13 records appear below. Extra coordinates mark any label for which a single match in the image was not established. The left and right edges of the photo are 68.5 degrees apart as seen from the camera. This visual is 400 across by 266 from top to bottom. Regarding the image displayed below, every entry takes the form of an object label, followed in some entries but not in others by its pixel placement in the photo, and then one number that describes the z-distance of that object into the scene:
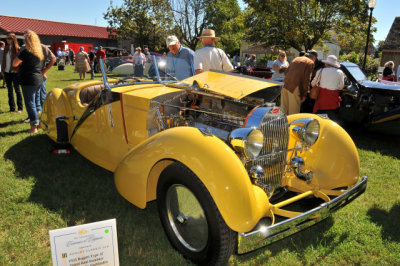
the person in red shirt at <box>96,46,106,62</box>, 13.71
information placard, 1.71
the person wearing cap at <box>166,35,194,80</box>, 3.95
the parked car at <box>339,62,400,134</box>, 5.70
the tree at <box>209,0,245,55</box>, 37.08
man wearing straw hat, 4.74
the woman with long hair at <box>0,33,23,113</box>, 6.73
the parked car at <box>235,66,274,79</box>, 12.27
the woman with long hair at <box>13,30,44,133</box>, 4.98
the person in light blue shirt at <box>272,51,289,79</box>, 8.51
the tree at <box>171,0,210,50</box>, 34.81
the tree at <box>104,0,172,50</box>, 30.70
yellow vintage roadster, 2.01
